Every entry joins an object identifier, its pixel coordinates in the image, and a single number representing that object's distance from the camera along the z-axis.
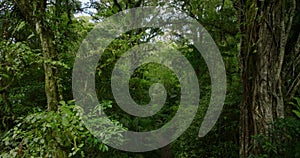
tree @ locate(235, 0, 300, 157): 2.73
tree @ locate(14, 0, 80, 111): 2.20
